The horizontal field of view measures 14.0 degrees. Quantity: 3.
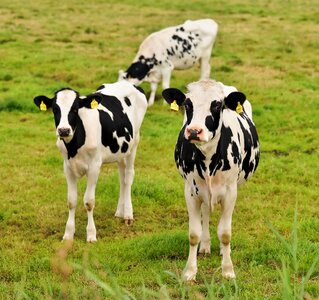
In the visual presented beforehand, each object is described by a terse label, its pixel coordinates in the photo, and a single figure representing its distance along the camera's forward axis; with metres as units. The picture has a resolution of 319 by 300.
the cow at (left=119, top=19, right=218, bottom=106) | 28.53
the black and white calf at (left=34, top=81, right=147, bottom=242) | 14.62
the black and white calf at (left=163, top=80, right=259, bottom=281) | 11.39
